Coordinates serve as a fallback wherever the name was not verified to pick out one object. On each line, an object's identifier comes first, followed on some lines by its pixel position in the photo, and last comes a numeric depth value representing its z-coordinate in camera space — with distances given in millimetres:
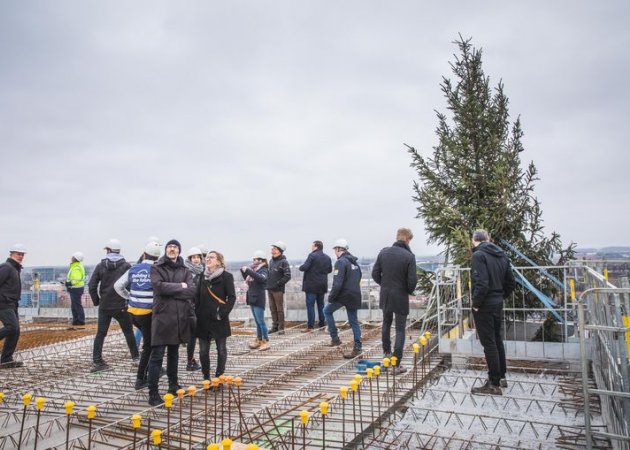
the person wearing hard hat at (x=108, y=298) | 7285
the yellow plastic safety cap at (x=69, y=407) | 3502
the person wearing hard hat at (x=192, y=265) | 7124
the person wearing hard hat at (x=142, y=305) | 6242
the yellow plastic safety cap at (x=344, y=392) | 3682
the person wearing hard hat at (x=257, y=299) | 8578
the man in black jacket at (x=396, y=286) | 6715
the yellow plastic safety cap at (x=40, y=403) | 3521
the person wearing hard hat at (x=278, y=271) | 10094
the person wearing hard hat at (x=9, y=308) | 7641
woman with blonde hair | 6191
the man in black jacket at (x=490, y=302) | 5805
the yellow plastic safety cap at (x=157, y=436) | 3144
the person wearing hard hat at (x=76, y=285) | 13022
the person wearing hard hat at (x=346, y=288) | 7687
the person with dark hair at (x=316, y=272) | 10398
